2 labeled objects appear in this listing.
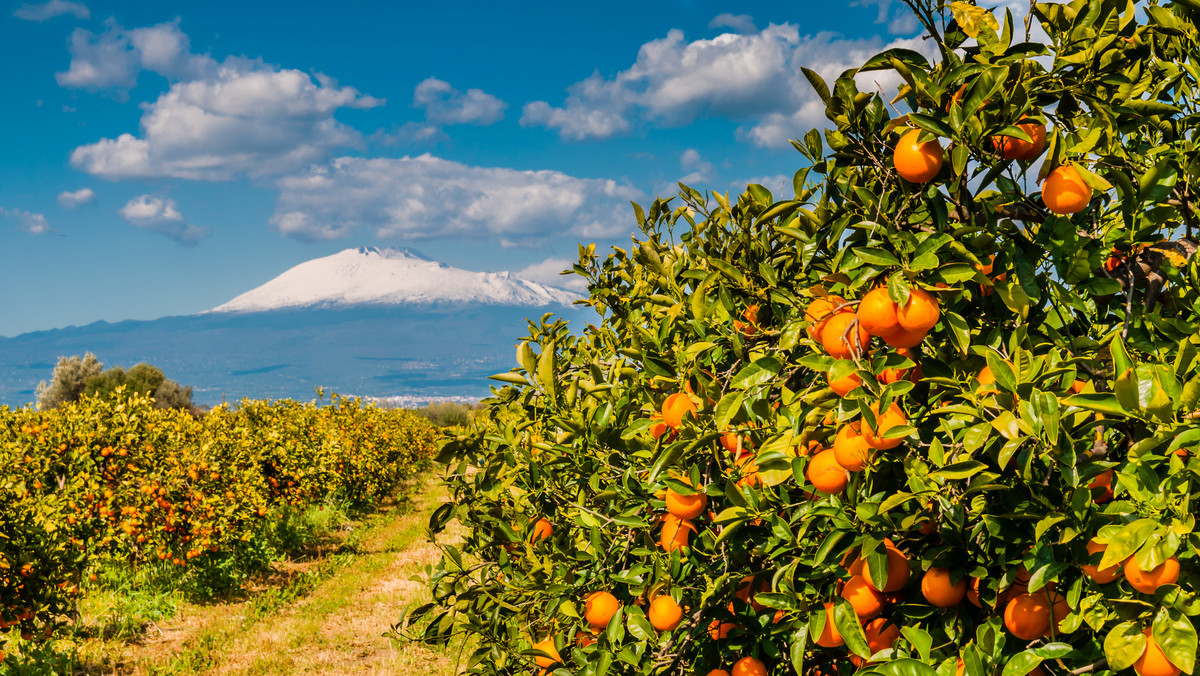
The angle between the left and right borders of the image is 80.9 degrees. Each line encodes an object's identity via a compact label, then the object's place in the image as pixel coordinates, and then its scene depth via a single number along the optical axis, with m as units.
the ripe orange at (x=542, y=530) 2.26
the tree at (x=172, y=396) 31.48
